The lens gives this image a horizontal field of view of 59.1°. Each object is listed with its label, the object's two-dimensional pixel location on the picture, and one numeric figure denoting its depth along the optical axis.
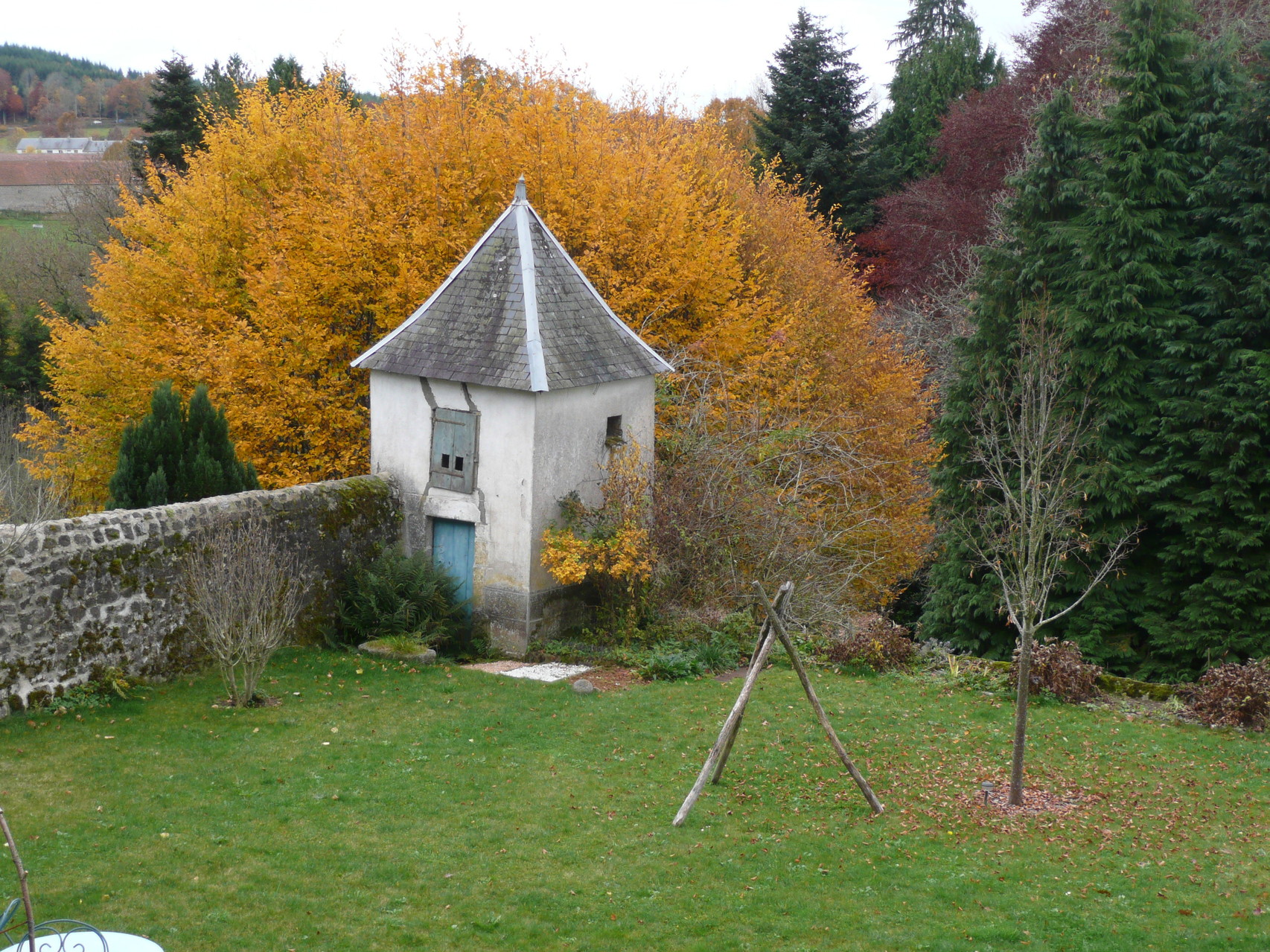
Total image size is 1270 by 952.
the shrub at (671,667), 15.36
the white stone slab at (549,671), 15.25
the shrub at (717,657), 15.78
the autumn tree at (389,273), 20.39
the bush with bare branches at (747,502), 16.86
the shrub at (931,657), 15.68
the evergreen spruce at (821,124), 35.53
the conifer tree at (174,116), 33.62
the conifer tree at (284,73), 39.16
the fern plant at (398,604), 15.88
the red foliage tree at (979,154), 26.52
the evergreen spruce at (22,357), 34.94
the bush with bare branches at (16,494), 11.16
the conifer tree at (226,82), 35.81
